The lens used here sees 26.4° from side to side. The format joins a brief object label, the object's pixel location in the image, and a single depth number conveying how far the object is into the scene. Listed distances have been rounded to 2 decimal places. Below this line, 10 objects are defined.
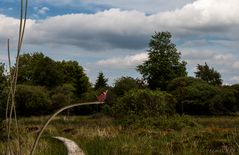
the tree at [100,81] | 80.44
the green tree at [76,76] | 82.31
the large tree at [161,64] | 76.19
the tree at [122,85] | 57.16
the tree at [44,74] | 73.68
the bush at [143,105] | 26.89
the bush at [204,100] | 50.00
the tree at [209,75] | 74.75
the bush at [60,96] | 56.10
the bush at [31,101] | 53.91
